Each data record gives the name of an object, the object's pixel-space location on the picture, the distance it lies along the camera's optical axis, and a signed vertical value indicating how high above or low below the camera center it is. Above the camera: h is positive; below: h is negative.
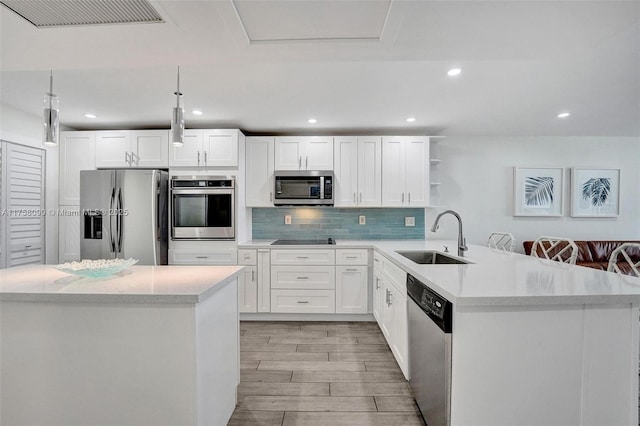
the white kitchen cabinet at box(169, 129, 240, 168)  3.34 +0.69
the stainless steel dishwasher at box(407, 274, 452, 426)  1.30 -0.73
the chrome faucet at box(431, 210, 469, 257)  2.28 -0.27
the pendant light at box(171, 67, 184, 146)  1.78 +0.53
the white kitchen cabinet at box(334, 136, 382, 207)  3.57 +0.50
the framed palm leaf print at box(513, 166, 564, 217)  3.98 +0.30
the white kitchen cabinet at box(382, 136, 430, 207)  3.57 +0.50
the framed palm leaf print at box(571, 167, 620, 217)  4.00 +0.29
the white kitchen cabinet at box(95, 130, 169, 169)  3.35 +0.71
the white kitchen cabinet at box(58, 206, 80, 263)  3.33 -0.33
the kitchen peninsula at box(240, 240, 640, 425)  1.25 -0.65
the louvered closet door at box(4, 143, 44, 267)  2.93 +0.02
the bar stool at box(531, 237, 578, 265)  3.47 -0.49
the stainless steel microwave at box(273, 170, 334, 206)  3.45 +0.26
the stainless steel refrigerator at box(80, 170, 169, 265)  3.06 -0.09
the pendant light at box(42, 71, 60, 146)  1.70 +0.51
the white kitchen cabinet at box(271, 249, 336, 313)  3.28 -0.82
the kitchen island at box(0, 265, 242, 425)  1.29 -0.68
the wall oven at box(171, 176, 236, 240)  3.27 +0.00
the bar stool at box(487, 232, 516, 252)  2.98 -0.36
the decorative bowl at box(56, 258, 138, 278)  1.50 -0.33
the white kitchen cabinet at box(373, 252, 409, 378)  2.03 -0.80
